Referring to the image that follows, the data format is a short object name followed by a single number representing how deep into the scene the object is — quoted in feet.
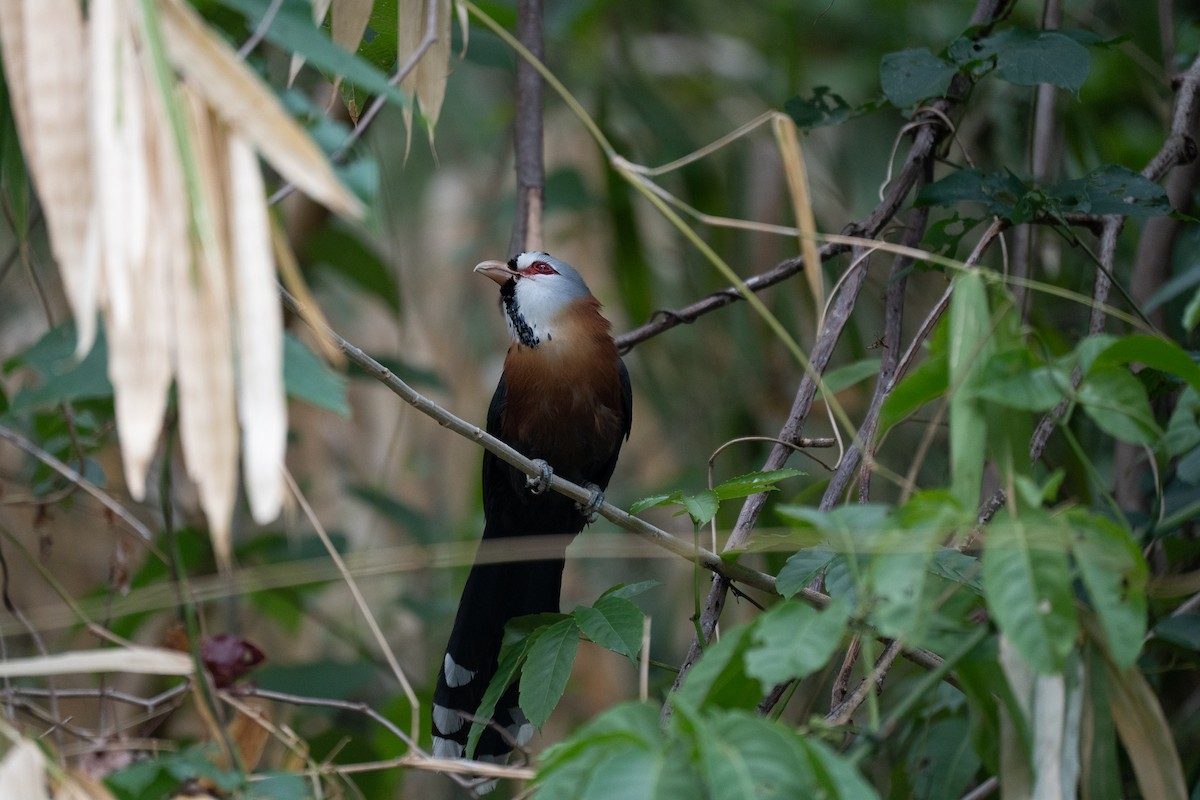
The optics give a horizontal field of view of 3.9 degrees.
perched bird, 35.73
